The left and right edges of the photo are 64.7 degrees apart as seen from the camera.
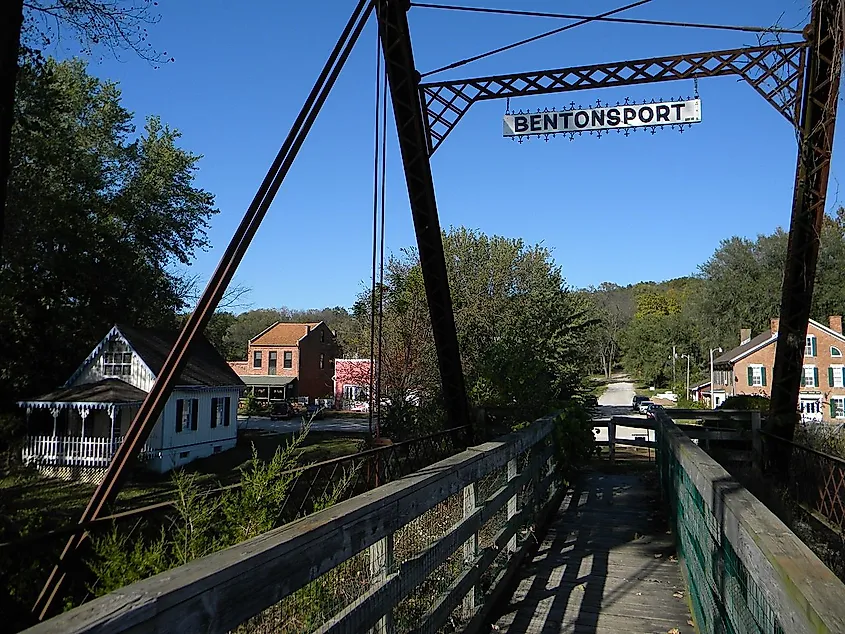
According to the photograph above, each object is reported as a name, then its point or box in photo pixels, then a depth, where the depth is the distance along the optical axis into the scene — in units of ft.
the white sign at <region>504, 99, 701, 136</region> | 26.58
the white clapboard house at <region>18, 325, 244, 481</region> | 75.10
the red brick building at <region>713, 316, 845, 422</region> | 141.18
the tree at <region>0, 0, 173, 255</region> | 11.05
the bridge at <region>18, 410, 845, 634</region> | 5.16
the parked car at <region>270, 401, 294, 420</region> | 136.87
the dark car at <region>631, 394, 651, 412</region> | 163.13
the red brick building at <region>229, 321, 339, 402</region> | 167.02
